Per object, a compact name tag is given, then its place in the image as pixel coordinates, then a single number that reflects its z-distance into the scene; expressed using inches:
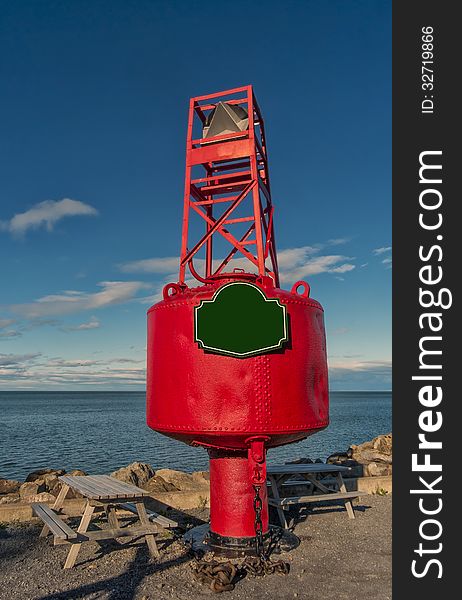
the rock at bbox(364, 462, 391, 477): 620.7
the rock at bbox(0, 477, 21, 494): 607.4
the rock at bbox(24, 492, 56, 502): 491.6
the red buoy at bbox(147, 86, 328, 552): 337.1
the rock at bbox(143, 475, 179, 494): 533.6
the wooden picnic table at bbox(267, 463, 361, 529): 434.6
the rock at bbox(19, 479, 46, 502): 522.6
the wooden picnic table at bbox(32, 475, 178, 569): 338.0
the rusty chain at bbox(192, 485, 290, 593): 312.3
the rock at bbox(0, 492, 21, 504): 507.2
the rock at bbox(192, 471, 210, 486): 565.6
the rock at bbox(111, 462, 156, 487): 592.7
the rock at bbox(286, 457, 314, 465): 698.6
